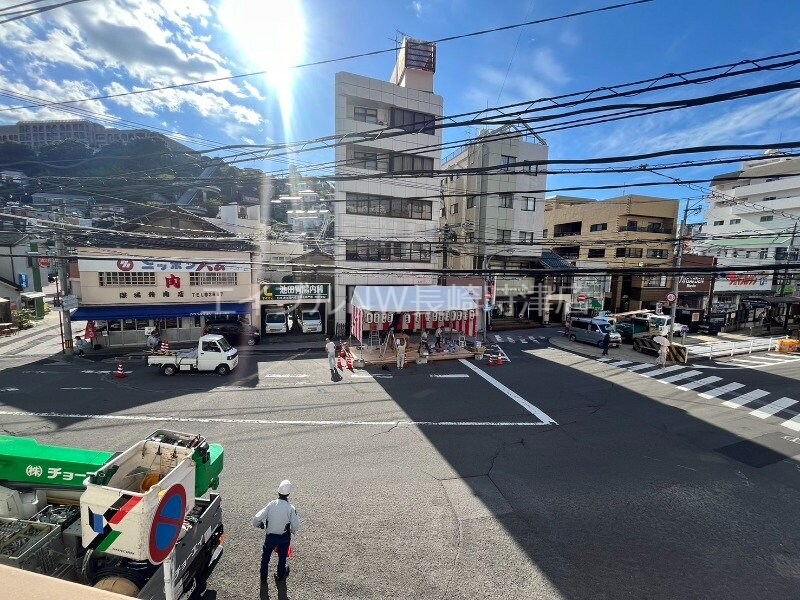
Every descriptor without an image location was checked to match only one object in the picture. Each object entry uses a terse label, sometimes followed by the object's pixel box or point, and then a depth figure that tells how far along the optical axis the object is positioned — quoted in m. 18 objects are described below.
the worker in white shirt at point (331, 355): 15.69
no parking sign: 3.92
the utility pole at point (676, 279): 18.79
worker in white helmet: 4.74
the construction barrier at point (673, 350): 18.11
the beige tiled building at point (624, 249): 32.50
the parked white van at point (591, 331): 21.95
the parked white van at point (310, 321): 24.30
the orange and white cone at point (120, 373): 14.45
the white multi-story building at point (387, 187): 24.67
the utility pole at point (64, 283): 16.93
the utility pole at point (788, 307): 30.02
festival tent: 17.58
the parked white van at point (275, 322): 23.50
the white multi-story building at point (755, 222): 30.91
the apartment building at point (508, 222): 30.64
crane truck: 3.92
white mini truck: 15.04
